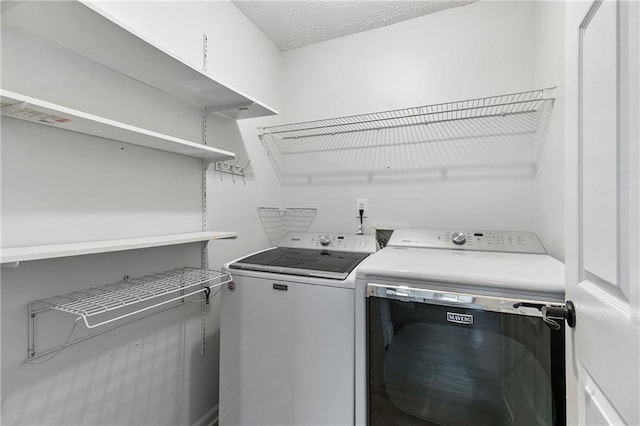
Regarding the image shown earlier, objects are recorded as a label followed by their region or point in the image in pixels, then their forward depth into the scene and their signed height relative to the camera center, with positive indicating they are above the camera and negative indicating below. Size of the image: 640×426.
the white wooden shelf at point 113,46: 0.83 +0.59
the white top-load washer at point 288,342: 1.25 -0.62
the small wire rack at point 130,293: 0.94 -0.31
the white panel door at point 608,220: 0.48 -0.02
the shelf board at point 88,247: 0.75 -0.11
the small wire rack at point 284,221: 2.19 -0.07
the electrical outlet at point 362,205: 2.09 +0.04
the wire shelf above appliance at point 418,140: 1.71 +0.49
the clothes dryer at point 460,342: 0.96 -0.49
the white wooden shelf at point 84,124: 0.76 +0.30
